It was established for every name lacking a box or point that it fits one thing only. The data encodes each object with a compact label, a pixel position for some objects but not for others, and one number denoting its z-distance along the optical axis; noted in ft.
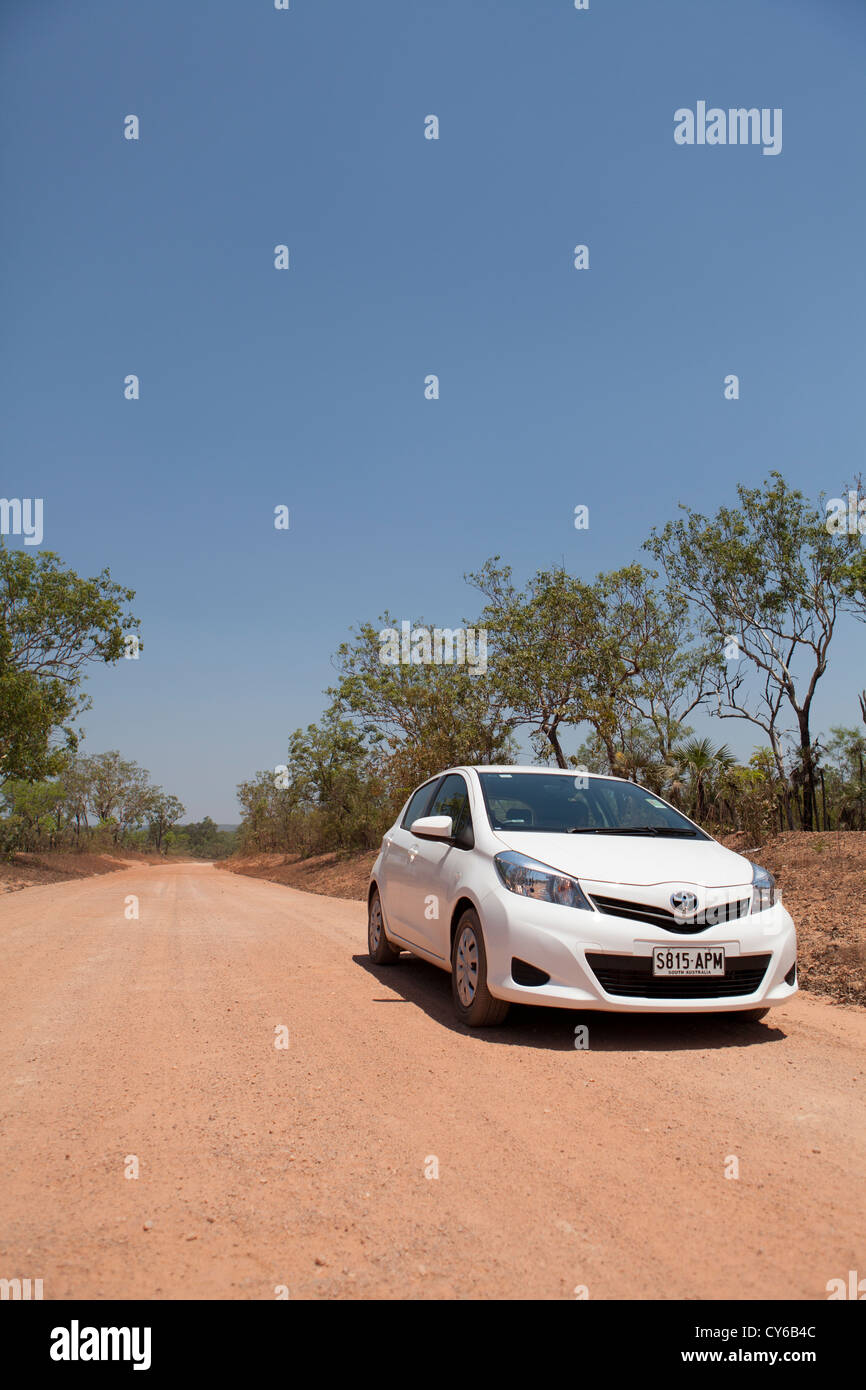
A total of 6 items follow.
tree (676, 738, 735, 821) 71.56
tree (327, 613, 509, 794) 81.15
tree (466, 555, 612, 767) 84.07
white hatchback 16.66
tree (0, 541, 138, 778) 95.09
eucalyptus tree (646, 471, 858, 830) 82.48
